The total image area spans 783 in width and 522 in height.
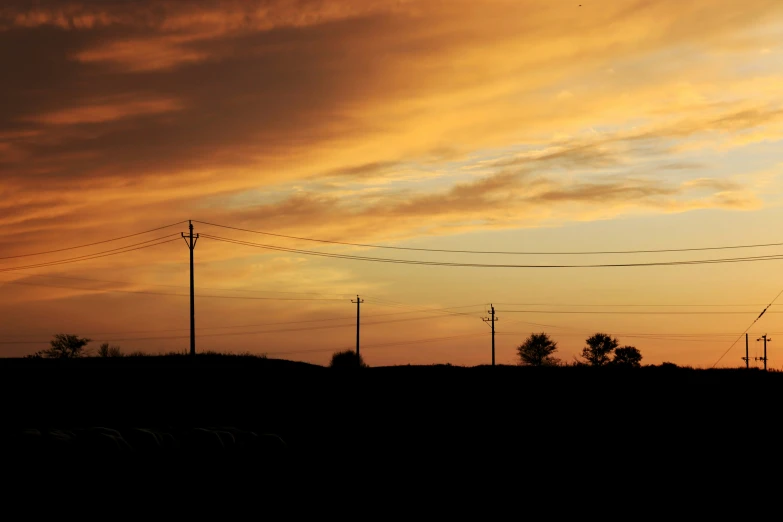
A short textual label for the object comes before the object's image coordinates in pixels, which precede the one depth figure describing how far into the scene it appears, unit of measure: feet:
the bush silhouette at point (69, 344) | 520.22
